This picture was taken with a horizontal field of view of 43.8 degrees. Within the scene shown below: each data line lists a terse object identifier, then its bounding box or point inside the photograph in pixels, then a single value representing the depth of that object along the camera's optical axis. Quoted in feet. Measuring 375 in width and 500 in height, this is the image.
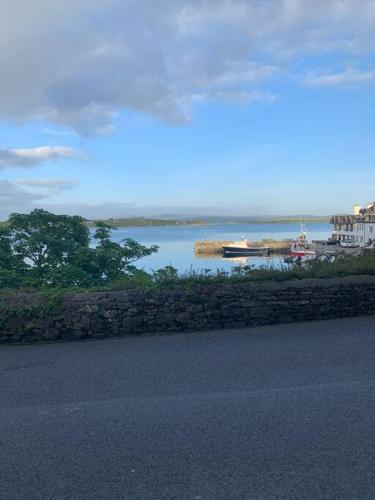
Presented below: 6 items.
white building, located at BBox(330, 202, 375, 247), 212.64
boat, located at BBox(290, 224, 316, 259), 196.38
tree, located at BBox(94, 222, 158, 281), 44.50
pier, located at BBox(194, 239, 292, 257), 229.45
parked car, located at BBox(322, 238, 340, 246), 224.49
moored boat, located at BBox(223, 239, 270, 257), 233.96
